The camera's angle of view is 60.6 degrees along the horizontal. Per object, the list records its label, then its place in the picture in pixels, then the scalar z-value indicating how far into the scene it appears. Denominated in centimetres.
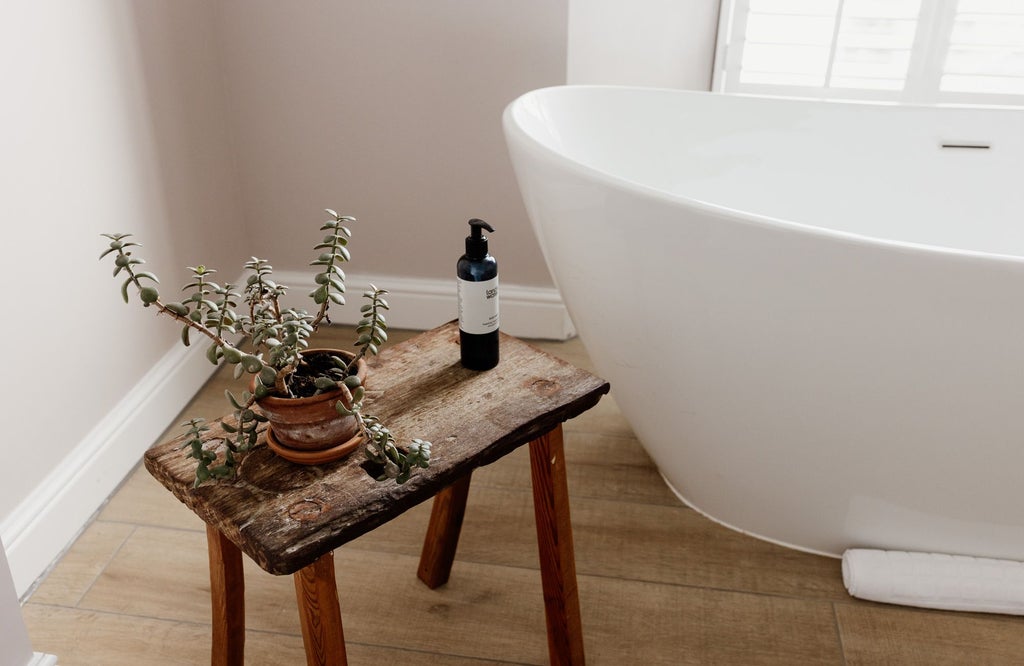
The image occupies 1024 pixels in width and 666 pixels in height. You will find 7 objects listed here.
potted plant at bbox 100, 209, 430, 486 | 88
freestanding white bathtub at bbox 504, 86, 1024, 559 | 113
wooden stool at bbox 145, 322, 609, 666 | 88
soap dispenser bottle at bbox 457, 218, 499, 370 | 107
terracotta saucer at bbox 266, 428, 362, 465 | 94
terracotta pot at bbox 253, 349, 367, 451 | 89
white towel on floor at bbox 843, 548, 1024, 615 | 138
